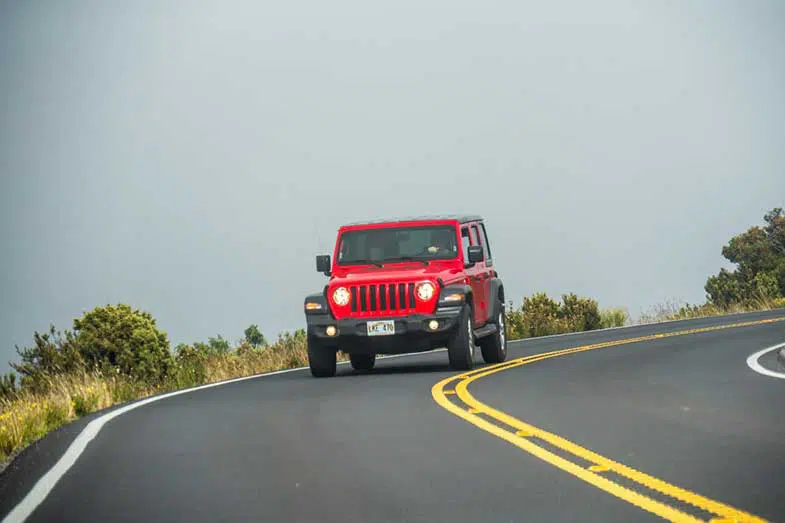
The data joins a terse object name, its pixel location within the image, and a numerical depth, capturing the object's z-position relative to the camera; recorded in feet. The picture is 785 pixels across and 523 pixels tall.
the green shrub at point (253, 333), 191.01
